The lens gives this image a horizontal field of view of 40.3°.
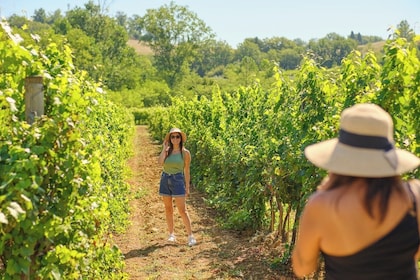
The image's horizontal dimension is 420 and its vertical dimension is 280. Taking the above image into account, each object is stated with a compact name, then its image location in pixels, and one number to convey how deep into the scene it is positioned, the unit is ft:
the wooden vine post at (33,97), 13.28
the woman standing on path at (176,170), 27.45
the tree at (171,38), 256.32
